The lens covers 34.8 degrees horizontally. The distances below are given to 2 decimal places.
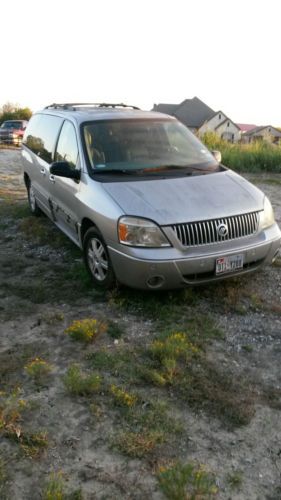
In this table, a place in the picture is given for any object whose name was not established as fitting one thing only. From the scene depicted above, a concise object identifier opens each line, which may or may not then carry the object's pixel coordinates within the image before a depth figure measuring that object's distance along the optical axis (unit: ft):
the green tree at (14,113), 141.49
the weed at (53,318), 13.35
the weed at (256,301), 14.39
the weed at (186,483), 7.48
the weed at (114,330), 12.63
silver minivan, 13.04
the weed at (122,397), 9.77
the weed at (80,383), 10.09
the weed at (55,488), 7.44
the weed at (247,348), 12.07
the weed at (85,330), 12.20
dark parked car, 90.89
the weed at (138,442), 8.46
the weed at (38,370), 10.64
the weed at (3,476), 7.73
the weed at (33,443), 8.45
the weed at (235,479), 7.84
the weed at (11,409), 9.04
